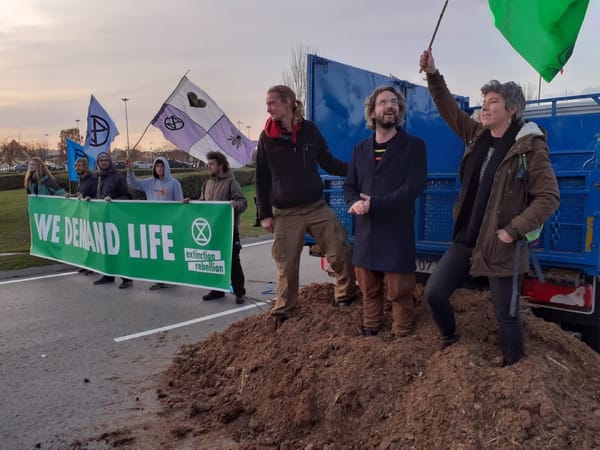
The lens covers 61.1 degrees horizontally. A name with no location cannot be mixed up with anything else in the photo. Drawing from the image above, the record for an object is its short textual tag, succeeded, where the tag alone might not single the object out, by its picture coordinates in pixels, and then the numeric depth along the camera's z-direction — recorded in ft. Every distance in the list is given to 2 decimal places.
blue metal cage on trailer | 12.51
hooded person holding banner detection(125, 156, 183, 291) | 25.31
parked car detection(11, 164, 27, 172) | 226.17
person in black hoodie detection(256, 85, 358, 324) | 14.61
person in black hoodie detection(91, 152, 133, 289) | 27.07
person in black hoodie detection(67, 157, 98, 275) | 27.89
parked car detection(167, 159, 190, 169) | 166.38
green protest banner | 21.01
